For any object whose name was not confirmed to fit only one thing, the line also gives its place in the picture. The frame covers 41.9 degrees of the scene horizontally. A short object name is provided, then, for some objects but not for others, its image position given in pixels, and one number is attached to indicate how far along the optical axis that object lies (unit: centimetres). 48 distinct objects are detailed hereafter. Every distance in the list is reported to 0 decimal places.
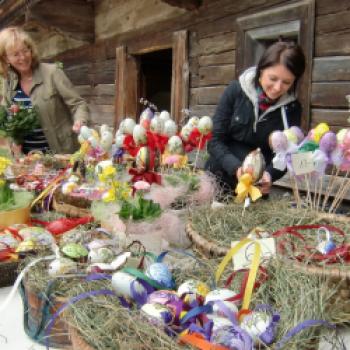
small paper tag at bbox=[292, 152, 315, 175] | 127
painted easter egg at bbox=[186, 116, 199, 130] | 154
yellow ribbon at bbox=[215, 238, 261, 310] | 81
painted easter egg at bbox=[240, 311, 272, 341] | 71
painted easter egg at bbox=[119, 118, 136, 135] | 158
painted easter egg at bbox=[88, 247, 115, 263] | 101
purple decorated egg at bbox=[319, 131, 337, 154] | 124
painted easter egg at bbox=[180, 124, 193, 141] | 152
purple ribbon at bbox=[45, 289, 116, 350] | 82
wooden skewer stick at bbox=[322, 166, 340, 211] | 140
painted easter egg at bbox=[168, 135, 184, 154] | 143
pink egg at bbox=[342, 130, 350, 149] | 124
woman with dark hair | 172
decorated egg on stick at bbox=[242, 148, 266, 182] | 125
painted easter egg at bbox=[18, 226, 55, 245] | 121
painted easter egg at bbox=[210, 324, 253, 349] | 68
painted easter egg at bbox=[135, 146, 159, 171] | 128
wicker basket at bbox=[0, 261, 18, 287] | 116
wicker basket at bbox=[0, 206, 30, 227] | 143
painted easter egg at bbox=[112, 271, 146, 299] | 85
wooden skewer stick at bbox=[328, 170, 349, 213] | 138
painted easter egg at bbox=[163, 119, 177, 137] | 150
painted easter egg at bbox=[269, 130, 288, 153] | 129
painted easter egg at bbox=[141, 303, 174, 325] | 75
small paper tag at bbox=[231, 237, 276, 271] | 96
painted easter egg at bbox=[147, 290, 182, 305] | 81
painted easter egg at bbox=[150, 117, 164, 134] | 149
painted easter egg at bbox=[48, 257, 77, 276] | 97
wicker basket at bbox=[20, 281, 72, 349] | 90
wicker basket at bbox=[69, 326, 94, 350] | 74
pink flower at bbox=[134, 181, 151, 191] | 123
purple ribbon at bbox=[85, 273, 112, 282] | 92
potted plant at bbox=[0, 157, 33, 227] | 144
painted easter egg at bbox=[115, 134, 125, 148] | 154
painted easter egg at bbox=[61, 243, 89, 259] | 103
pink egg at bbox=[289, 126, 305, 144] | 137
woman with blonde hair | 249
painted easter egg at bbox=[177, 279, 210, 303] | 83
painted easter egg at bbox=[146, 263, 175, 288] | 91
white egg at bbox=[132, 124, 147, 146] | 144
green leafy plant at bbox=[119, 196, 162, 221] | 117
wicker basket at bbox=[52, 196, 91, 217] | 150
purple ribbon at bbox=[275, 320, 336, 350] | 68
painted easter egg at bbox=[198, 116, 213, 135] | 149
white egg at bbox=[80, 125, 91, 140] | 171
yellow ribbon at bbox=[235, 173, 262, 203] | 124
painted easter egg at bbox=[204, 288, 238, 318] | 77
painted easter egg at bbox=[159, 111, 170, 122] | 156
